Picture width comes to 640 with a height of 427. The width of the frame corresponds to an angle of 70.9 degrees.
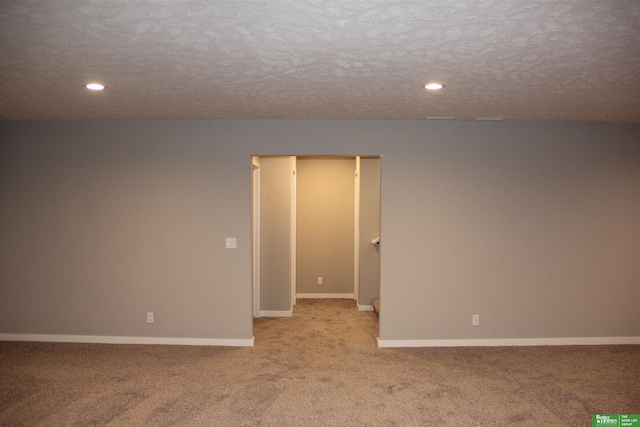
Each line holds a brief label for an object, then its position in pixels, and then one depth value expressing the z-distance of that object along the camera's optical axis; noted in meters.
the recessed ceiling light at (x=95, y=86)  3.32
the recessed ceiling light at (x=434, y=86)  3.27
